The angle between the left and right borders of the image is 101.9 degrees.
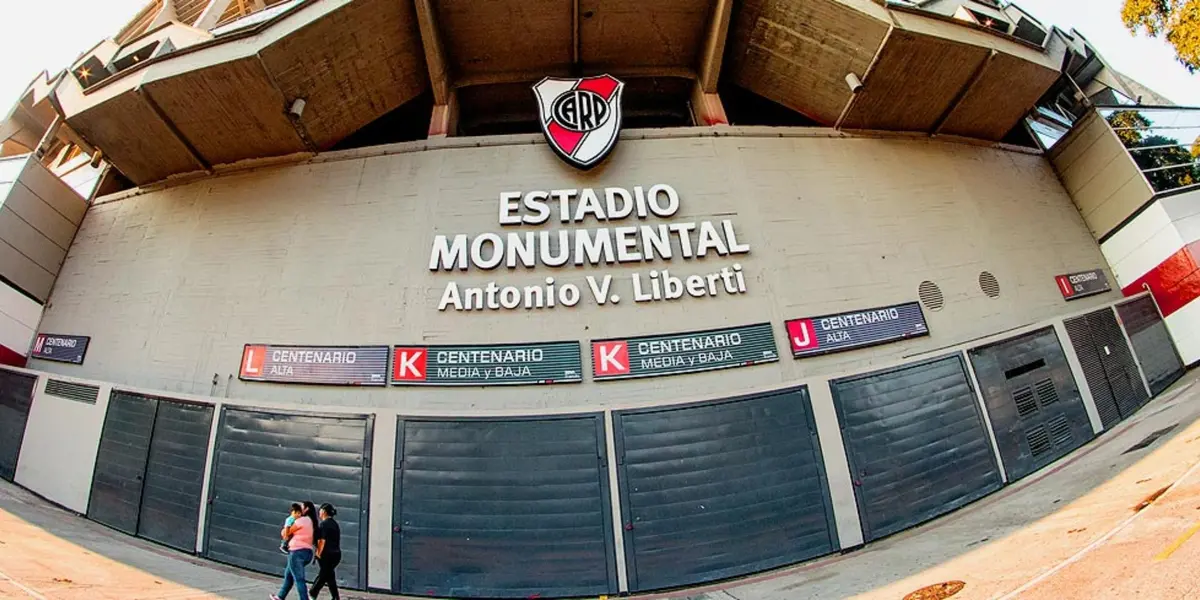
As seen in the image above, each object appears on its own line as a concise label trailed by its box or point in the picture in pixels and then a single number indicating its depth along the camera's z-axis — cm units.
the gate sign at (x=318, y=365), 873
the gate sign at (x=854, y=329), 912
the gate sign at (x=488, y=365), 865
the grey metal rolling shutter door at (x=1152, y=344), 1102
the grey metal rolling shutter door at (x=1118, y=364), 1034
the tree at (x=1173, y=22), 866
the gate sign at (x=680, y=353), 878
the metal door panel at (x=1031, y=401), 913
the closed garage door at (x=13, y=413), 972
